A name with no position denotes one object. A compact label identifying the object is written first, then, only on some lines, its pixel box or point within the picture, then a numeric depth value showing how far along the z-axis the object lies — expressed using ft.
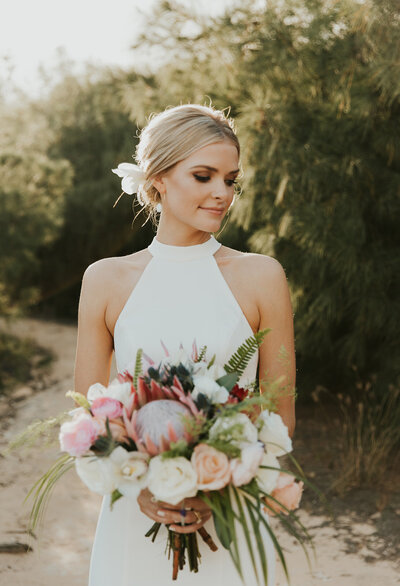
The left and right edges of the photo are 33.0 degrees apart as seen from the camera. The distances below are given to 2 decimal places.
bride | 6.56
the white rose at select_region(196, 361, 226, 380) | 5.45
